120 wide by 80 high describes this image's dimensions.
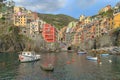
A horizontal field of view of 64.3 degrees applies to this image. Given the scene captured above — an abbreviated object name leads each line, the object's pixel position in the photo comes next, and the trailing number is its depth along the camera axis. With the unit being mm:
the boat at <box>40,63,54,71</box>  26785
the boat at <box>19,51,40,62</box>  37469
